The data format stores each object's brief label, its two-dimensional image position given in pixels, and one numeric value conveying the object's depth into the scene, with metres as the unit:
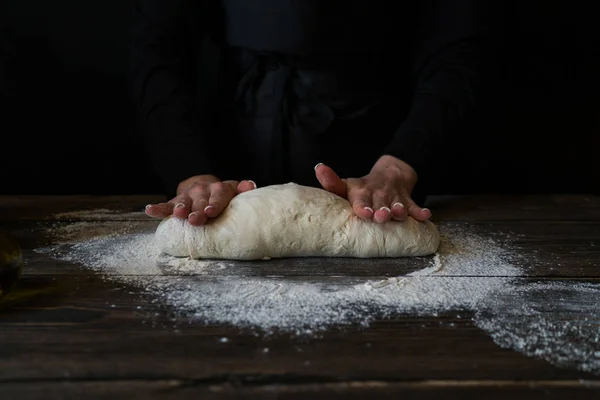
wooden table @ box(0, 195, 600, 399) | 0.69
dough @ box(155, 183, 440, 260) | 1.15
